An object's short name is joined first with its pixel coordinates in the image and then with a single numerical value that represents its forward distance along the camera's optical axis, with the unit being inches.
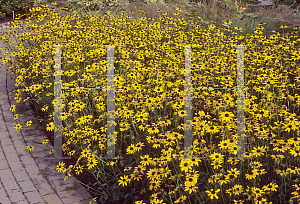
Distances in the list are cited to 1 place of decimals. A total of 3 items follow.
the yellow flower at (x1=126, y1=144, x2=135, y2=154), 121.9
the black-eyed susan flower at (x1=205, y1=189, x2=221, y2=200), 100.2
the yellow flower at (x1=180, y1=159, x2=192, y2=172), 103.3
